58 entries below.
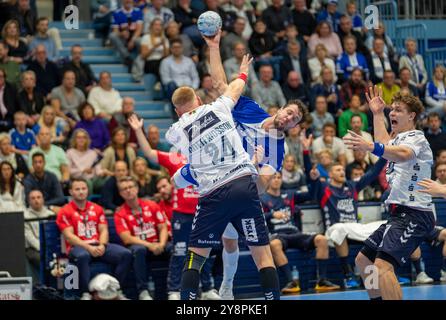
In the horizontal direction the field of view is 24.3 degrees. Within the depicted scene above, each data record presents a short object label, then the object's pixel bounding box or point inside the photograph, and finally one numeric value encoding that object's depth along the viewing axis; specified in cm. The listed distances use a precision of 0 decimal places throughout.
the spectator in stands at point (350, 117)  1839
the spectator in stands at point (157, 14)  1953
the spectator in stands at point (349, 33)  2095
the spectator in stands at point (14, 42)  1767
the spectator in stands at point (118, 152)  1605
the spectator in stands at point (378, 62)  2059
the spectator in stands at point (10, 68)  1745
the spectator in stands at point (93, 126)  1670
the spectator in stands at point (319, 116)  1827
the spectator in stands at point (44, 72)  1770
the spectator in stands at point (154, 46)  1888
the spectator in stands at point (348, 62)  2012
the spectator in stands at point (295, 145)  1742
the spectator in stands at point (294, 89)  1906
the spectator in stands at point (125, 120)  1712
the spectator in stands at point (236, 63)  1866
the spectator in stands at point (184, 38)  1886
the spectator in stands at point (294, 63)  1964
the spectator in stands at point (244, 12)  2044
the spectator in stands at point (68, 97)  1722
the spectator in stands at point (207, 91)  1737
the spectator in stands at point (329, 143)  1752
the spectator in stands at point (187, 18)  1966
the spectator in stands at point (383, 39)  2128
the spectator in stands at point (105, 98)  1766
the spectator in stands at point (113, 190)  1505
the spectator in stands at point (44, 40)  1811
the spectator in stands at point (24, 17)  1859
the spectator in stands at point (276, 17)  2064
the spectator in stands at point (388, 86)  1939
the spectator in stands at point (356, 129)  1755
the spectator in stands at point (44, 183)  1512
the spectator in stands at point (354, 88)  1941
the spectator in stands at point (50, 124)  1653
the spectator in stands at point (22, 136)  1617
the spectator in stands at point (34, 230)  1445
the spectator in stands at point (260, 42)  1986
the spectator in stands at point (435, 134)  1850
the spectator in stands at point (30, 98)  1694
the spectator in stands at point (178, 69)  1828
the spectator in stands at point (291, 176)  1647
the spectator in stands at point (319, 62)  1980
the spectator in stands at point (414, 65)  2073
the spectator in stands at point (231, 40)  1936
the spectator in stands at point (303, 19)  2100
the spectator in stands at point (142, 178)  1562
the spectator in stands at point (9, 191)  1462
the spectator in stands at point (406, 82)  1973
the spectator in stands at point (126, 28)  1923
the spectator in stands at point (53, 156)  1589
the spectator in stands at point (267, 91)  1845
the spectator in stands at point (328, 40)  2047
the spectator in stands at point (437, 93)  2005
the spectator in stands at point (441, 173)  1598
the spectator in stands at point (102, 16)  1997
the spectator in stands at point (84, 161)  1595
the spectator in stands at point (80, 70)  1798
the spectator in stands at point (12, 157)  1558
